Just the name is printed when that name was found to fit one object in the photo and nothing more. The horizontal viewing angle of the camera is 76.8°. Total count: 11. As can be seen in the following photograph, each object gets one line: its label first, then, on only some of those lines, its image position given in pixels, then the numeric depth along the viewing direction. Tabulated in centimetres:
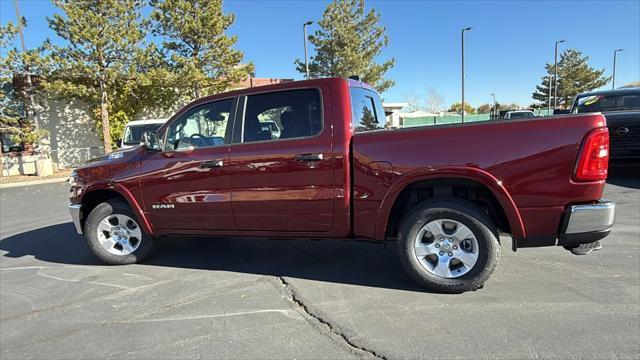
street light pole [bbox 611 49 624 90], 4831
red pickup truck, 319
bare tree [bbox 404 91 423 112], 8729
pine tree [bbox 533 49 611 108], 5772
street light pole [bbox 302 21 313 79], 2431
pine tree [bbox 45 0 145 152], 1681
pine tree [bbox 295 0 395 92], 2822
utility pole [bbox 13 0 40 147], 1736
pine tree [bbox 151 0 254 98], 1956
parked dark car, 796
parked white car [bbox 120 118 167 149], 1345
